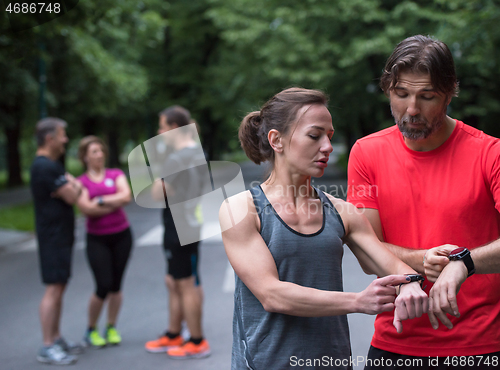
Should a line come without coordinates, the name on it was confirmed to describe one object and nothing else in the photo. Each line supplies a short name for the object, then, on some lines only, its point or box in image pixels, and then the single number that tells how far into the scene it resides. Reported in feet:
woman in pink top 17.28
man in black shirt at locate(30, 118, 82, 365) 16.53
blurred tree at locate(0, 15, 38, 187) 29.19
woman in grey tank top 5.99
